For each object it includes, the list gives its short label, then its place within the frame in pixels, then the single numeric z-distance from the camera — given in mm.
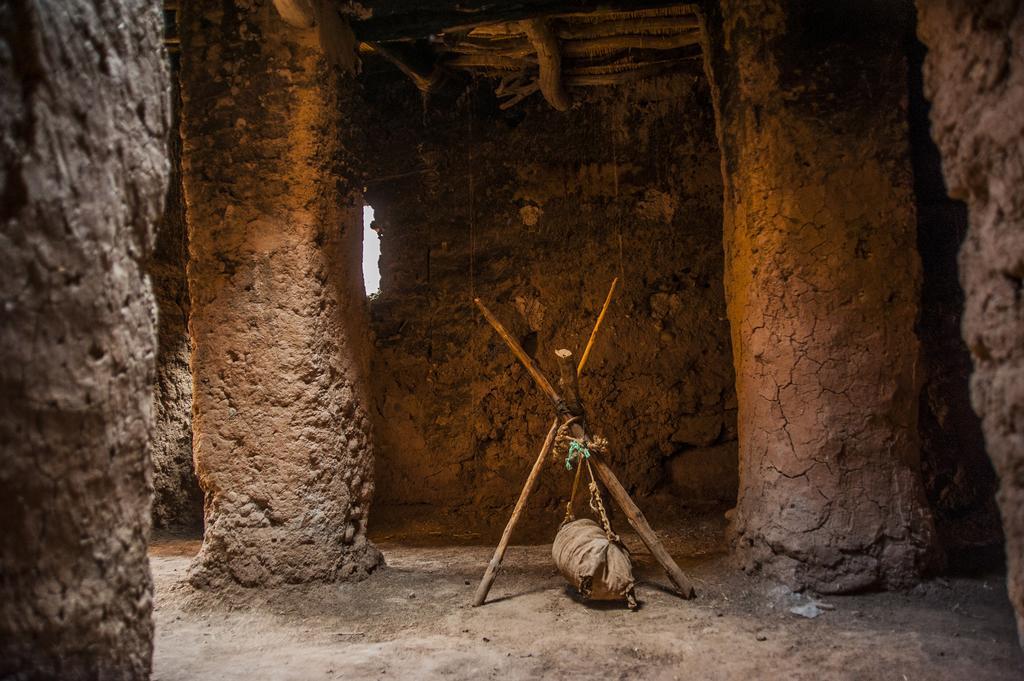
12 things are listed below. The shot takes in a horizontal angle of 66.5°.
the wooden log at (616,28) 4441
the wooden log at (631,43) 4582
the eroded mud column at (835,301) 3148
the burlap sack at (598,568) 3104
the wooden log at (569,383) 3553
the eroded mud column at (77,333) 1105
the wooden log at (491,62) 4943
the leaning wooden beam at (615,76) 5070
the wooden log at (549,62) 4305
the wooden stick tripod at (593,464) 3281
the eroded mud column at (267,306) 3398
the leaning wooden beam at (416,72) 4512
